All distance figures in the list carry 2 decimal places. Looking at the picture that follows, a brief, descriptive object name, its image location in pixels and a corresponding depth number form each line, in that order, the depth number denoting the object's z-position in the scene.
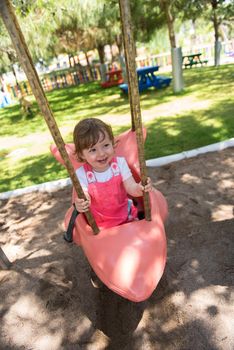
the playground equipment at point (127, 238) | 1.38
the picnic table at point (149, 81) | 9.77
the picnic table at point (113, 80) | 13.27
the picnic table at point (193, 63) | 14.51
